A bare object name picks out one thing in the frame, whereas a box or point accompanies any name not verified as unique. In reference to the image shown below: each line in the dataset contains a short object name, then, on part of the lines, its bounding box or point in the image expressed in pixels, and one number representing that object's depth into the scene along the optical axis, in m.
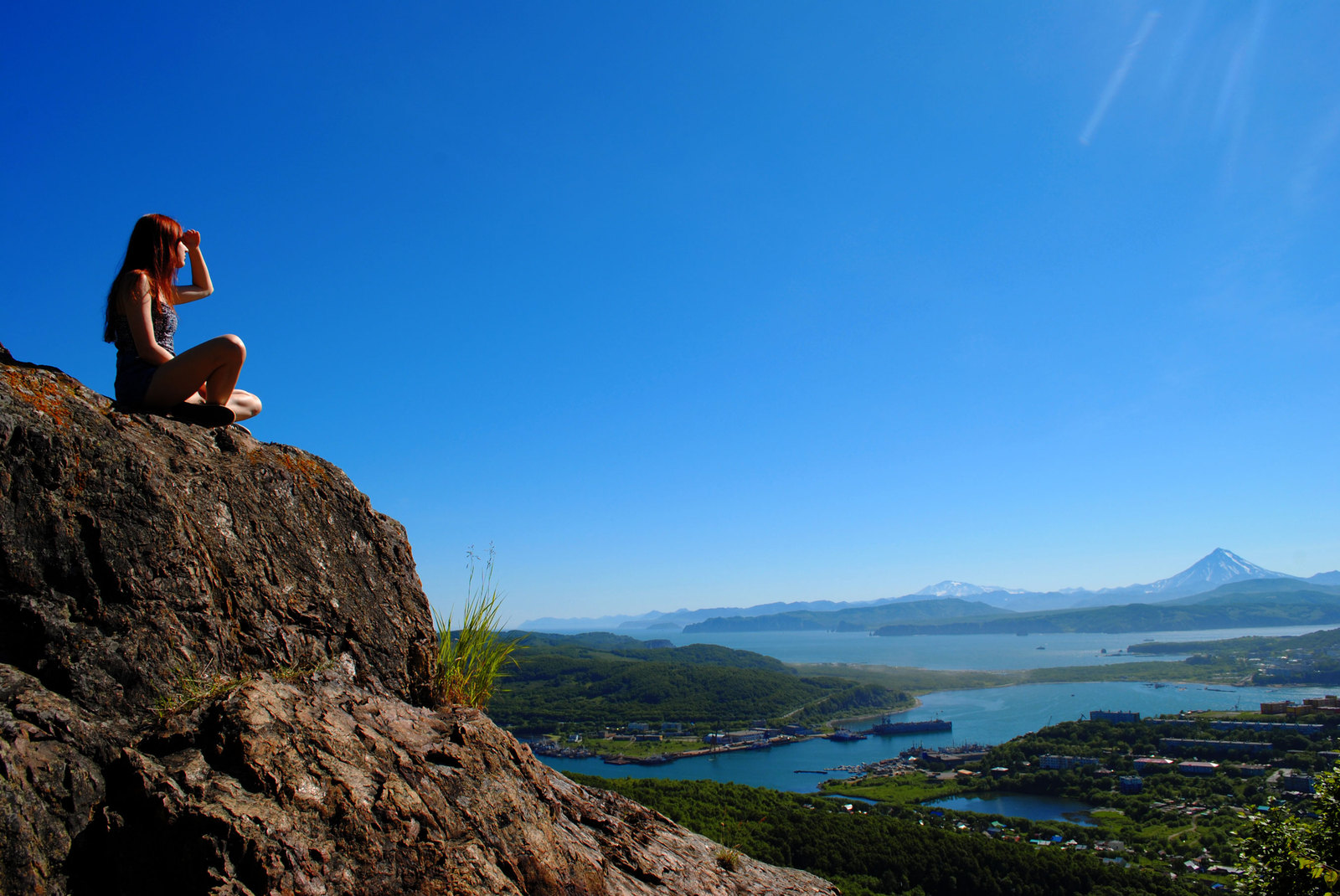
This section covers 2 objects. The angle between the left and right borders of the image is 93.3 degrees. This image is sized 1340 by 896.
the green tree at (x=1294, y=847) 7.32
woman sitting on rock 4.62
